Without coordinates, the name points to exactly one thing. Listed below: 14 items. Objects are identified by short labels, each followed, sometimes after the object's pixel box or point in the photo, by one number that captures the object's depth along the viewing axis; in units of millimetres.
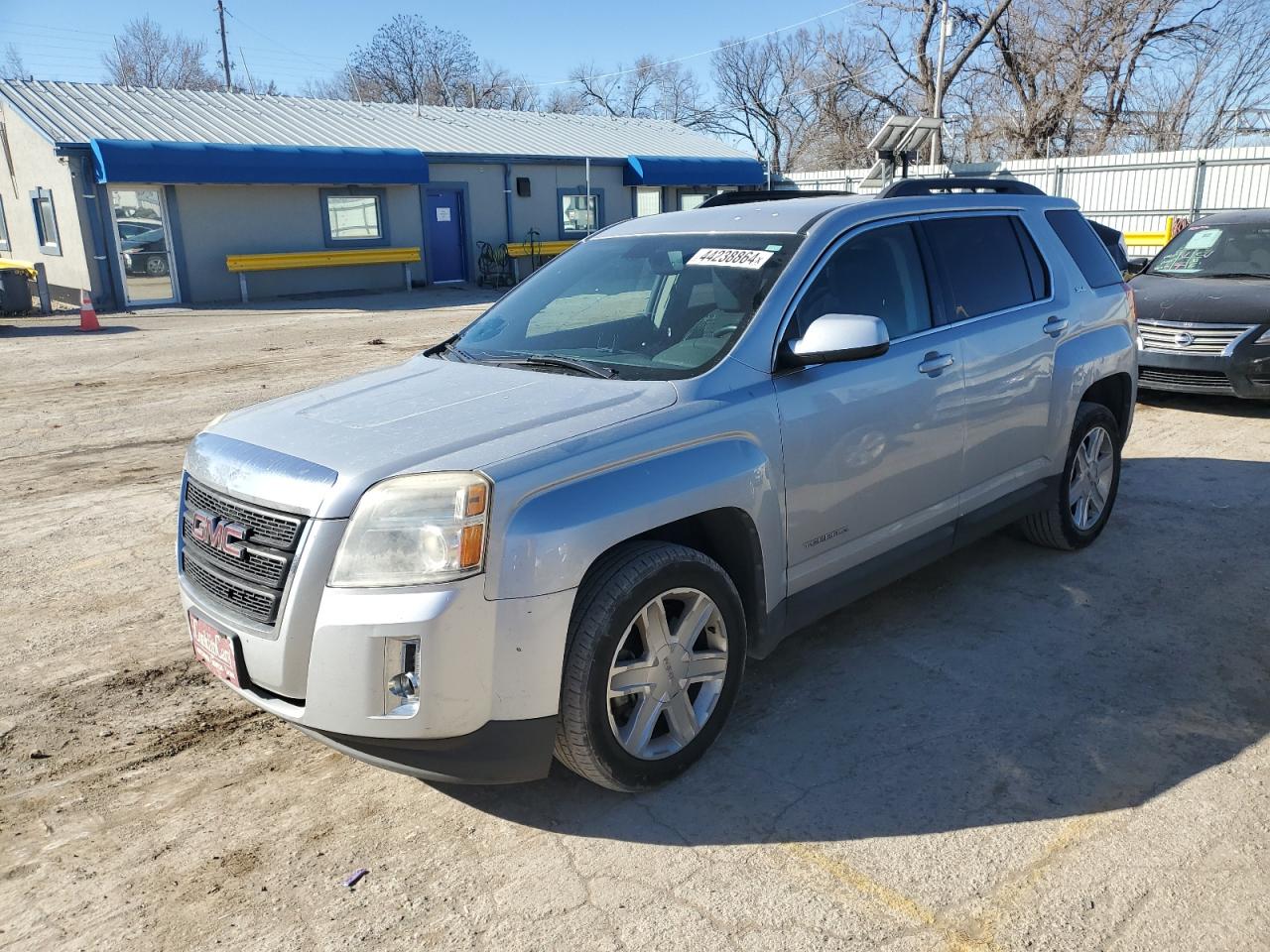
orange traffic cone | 17238
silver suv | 2775
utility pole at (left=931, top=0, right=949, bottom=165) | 28938
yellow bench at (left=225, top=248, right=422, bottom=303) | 21641
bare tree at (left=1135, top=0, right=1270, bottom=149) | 34500
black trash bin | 18578
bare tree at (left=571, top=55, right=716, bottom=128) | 61906
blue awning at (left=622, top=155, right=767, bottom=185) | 28203
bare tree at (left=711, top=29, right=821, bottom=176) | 52938
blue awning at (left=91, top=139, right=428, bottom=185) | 19219
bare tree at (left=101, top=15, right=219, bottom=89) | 61156
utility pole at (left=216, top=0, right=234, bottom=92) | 57844
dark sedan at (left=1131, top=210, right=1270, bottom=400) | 8398
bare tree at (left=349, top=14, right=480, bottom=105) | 61000
